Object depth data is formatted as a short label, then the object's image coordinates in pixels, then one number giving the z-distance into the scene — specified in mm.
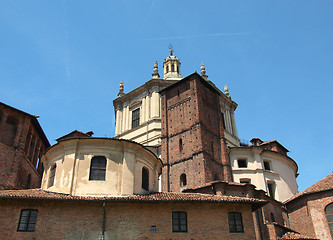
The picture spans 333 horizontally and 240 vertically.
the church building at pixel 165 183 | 19359
